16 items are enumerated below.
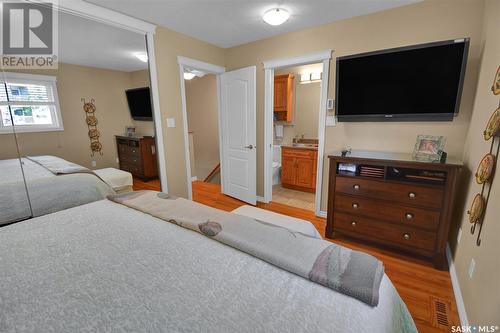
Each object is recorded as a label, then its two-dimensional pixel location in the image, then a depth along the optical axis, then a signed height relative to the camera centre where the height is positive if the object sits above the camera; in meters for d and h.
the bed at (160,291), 0.63 -0.56
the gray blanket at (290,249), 0.76 -0.53
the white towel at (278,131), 4.69 -0.15
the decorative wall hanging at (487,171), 1.36 -0.31
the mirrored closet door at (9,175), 1.61 -0.38
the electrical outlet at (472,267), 1.41 -0.94
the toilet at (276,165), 4.40 -0.81
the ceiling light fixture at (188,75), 4.16 +0.94
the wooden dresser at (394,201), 1.88 -0.73
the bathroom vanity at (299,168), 3.90 -0.80
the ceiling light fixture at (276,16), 2.21 +1.09
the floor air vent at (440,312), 1.44 -1.31
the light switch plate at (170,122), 2.82 +0.04
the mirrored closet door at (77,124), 1.74 +0.01
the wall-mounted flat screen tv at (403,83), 1.93 +0.39
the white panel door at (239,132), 3.22 -0.12
